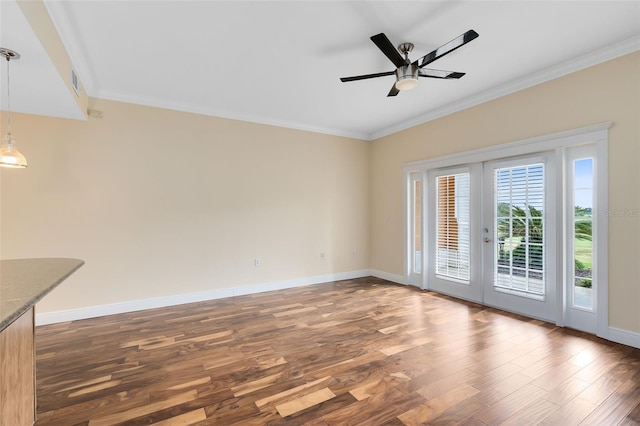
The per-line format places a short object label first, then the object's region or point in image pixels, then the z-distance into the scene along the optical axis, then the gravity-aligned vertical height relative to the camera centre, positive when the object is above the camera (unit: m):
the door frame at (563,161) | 2.85 +0.55
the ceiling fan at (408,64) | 2.33 +1.39
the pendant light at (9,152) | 2.12 +0.48
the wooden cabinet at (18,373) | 1.34 -0.85
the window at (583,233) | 3.05 -0.26
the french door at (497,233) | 3.38 -0.32
